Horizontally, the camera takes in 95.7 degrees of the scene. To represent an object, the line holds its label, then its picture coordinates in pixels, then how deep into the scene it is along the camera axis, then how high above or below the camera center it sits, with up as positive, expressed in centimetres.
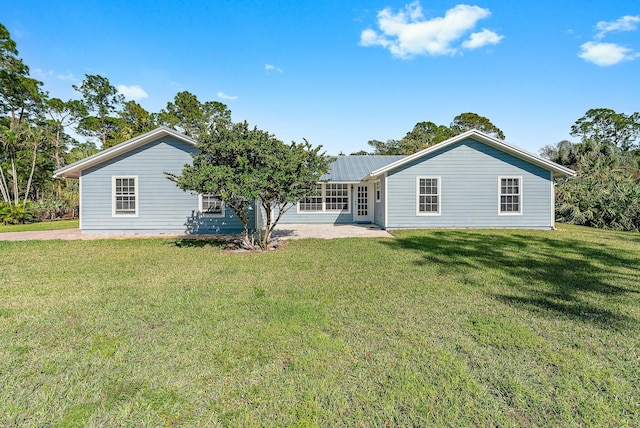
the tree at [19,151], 1863 +461
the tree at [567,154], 1944 +406
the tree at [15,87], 2444 +1129
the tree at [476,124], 4172 +1299
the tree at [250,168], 751 +127
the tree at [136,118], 3100 +1092
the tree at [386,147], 3966 +983
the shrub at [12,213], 1603 +12
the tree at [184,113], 3347 +1200
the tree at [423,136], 3312 +1038
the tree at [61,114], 2758 +997
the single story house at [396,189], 1171 +105
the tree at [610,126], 4062 +1236
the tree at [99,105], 3148 +1221
